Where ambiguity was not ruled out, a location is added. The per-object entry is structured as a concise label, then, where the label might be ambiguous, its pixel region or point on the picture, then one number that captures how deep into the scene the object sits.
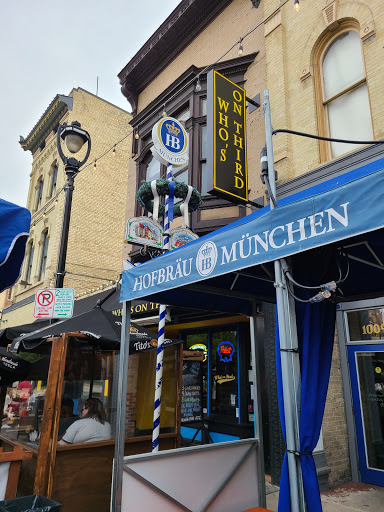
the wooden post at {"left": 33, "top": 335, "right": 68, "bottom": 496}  5.21
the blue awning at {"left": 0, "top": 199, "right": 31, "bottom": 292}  3.16
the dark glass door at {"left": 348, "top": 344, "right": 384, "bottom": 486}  6.83
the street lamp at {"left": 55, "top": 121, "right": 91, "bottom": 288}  8.38
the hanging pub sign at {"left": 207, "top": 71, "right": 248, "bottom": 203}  7.64
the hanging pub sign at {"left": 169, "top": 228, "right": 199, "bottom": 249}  6.78
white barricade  4.34
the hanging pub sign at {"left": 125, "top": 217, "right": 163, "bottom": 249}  6.73
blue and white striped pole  5.18
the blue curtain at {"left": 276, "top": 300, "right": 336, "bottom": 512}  3.18
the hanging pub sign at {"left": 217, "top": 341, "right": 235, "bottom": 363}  9.22
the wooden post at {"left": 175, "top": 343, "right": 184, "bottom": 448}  6.60
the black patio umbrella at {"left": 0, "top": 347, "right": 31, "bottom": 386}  6.33
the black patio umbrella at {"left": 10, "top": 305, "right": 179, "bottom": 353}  5.94
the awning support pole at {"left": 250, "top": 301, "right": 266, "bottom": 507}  5.23
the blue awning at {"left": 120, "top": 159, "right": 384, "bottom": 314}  2.81
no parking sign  7.07
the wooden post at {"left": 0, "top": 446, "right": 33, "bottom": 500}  4.40
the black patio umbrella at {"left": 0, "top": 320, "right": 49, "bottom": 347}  7.16
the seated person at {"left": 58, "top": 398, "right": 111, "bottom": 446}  5.62
